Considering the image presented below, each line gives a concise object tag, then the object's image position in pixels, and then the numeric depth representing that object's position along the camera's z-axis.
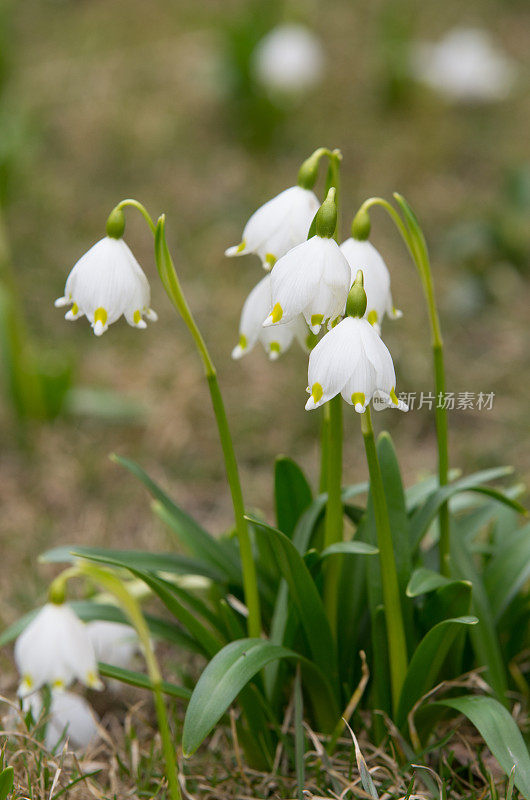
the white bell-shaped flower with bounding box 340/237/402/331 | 0.85
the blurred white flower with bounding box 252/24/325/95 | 1.62
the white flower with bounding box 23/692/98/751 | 0.92
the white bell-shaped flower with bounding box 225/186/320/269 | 0.86
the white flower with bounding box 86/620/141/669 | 0.93
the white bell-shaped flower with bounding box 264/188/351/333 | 0.83
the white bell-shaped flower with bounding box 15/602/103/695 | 0.84
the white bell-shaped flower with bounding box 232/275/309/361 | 0.87
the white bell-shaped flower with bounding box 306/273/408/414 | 0.83
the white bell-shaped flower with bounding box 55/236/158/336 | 0.84
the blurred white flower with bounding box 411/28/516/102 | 1.73
